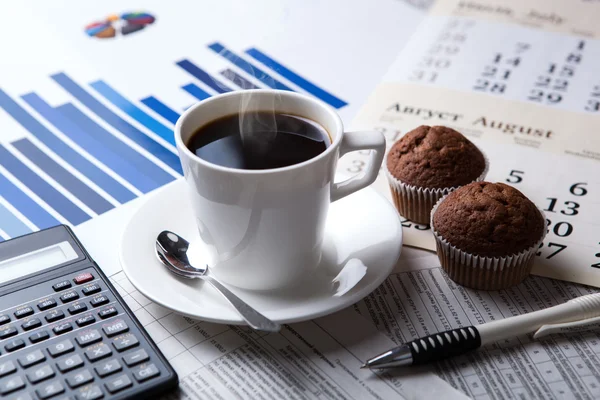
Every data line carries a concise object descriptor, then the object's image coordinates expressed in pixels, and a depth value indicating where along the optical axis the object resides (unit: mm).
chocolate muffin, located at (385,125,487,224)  824
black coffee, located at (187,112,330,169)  679
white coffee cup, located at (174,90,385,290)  635
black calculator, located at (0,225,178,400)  588
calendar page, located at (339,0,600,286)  847
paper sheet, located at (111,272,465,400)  622
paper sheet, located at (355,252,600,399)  630
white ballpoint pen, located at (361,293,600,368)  633
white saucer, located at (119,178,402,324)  655
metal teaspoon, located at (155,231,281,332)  620
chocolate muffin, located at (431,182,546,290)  712
